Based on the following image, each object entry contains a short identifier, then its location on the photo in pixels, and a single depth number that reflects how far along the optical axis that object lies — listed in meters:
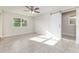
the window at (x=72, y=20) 3.60
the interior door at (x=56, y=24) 3.88
